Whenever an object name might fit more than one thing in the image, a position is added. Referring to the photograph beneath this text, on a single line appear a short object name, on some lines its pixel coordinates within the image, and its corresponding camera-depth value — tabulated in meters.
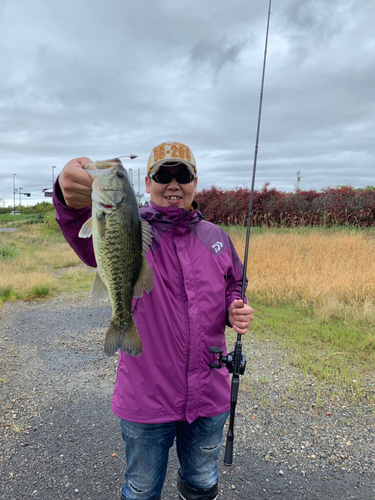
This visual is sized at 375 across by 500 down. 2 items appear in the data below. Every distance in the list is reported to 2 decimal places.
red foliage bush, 15.52
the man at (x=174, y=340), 1.95
